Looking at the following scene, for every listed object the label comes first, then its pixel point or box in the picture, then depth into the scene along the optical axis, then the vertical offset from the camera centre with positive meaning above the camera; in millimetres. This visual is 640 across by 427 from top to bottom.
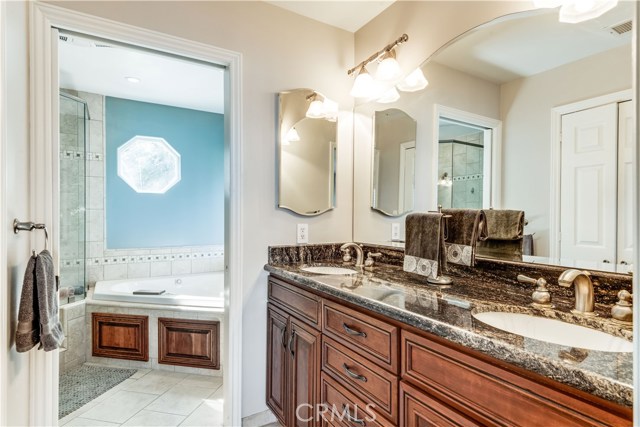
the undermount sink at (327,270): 1748 -340
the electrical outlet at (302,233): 2045 -151
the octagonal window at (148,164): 3400 +485
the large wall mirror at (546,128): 1053 +327
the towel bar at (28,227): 1244 -73
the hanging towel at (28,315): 1240 -419
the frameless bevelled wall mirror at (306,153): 1968 +361
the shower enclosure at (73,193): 2482 +131
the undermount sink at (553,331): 809 -335
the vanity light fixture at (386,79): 1817 +778
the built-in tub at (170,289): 2553 -749
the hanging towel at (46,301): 1281 -372
